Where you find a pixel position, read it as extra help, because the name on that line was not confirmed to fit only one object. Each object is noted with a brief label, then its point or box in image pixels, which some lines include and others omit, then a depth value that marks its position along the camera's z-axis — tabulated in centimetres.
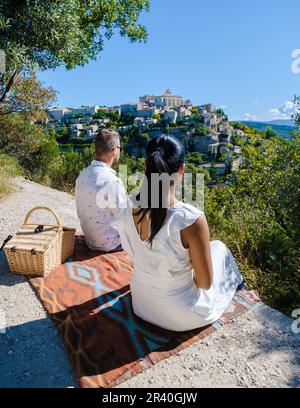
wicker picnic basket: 313
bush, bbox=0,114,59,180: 977
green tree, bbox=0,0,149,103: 540
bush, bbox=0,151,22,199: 629
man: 338
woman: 196
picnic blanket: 213
